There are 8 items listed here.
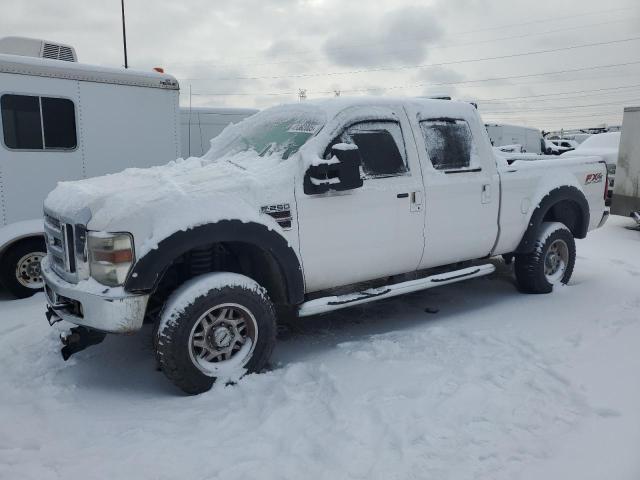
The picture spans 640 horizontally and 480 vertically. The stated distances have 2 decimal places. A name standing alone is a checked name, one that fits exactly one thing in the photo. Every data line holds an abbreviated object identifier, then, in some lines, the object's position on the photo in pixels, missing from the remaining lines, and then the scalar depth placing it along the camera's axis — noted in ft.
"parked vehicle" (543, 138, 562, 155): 92.24
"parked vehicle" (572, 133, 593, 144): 133.13
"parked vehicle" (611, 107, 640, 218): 32.42
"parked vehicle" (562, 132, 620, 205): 35.35
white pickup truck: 11.57
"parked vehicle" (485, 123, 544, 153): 100.07
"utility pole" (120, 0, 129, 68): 78.79
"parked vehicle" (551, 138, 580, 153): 105.91
